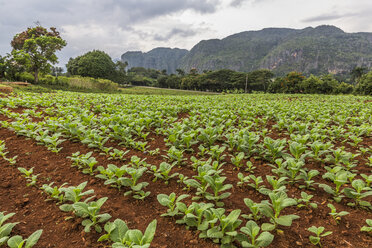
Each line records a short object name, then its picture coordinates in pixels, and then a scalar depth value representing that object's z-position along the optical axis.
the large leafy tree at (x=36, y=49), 32.19
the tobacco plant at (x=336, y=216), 2.26
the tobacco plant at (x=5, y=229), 1.83
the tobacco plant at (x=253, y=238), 1.73
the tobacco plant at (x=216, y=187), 2.46
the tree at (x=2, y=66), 33.88
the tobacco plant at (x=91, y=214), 2.04
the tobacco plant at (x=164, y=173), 3.07
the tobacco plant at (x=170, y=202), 2.24
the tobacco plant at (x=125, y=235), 1.69
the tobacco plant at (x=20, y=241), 1.68
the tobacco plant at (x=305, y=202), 2.44
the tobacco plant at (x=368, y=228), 2.05
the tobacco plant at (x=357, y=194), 2.42
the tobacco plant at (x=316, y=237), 1.95
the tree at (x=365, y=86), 41.00
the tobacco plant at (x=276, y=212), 2.02
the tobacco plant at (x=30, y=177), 2.88
